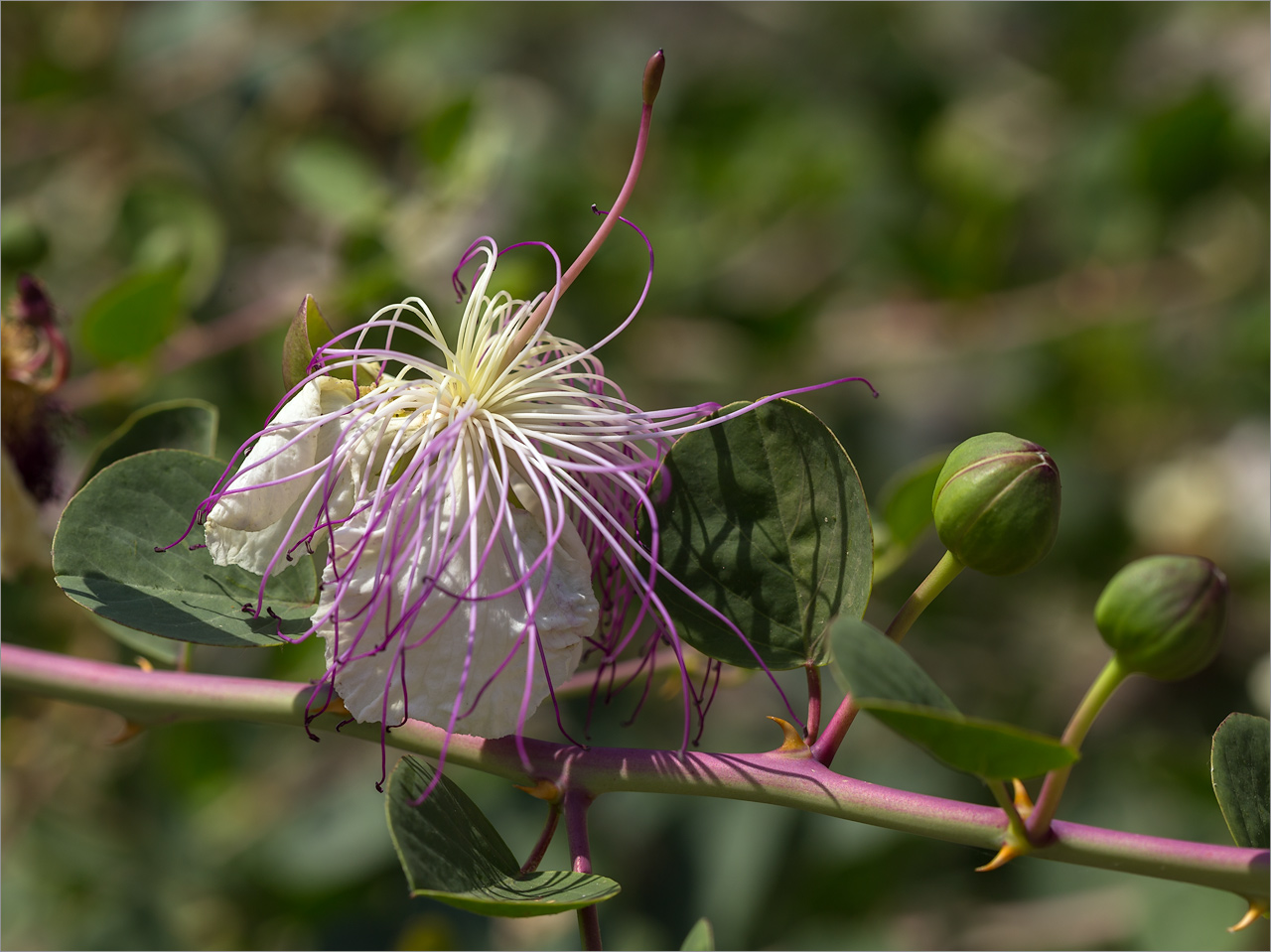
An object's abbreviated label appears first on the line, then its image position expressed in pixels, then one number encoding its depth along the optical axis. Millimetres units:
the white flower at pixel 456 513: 306
